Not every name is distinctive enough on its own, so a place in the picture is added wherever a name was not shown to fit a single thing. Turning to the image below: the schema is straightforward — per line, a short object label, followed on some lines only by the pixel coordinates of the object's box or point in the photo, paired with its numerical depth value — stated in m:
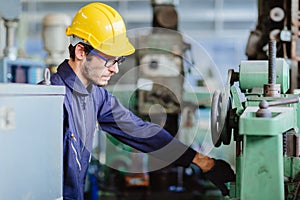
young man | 1.76
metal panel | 1.24
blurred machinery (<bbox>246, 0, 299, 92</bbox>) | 2.58
